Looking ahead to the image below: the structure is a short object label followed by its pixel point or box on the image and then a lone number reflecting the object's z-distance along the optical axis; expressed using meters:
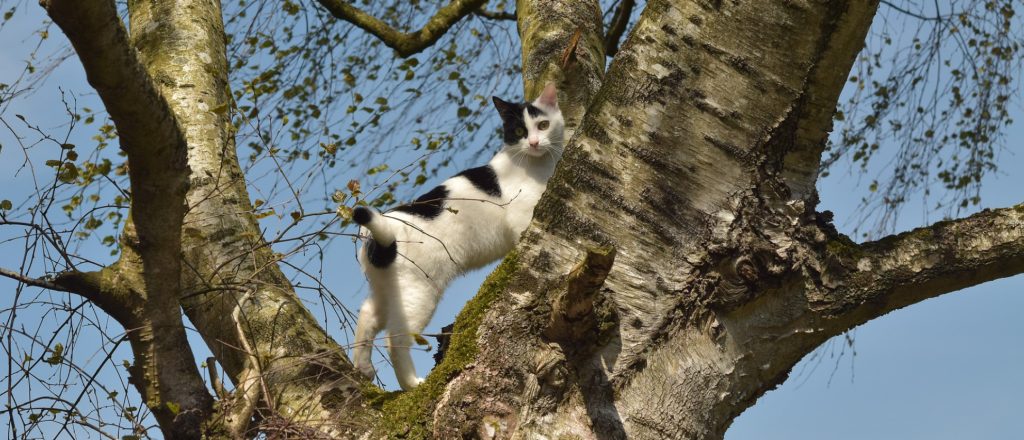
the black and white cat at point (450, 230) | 3.70
